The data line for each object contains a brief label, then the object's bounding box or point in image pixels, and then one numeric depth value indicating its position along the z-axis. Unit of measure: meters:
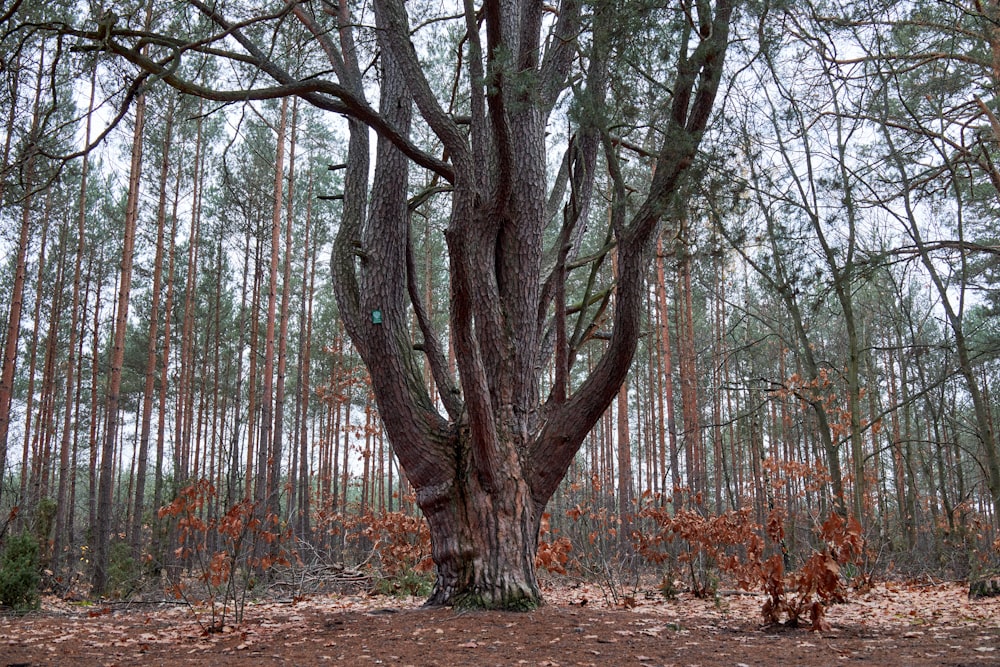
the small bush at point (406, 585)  7.06
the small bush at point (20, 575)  6.67
